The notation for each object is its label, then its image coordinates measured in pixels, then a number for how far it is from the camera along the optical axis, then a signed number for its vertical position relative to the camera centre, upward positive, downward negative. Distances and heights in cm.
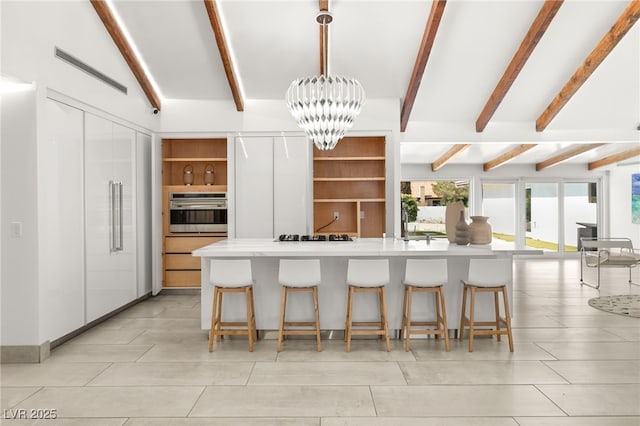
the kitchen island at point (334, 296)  416 -83
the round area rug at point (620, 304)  514 -122
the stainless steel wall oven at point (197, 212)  643 +0
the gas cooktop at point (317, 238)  461 -29
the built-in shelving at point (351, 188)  693 +38
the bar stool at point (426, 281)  380 -62
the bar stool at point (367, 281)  378 -62
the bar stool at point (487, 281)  379 -63
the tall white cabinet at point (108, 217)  452 -5
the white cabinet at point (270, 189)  631 +34
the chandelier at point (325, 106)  376 +94
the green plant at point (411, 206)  1115 +13
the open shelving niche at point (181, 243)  642 -47
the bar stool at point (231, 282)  380 -62
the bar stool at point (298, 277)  380 -58
